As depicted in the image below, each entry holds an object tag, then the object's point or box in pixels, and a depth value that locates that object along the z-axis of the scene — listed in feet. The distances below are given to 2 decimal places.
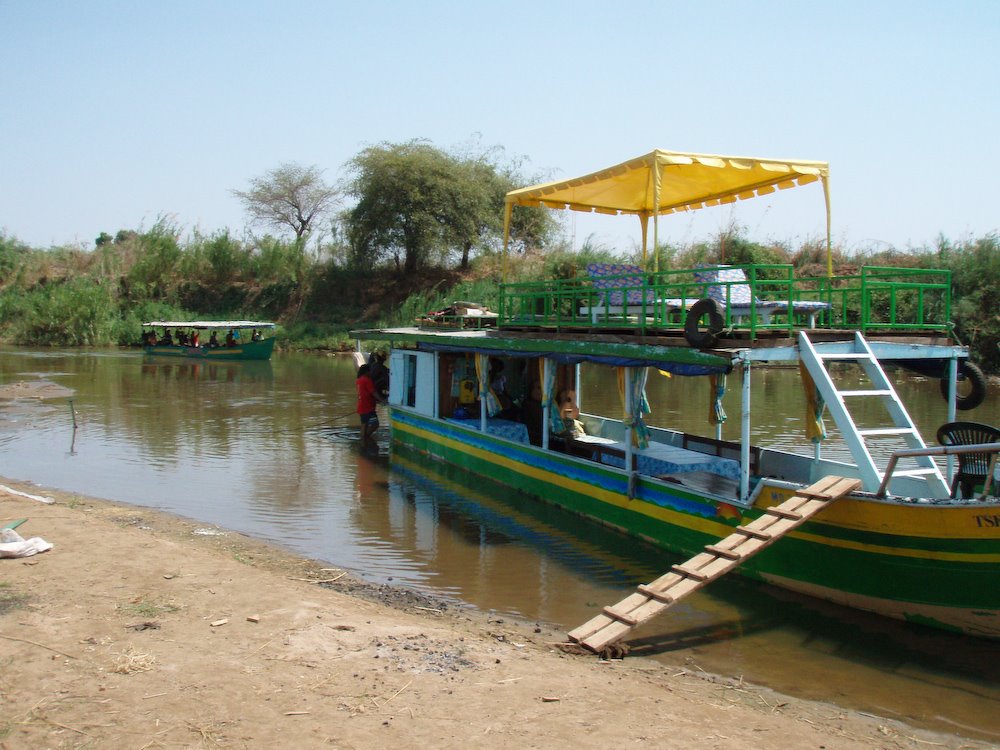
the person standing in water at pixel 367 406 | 59.41
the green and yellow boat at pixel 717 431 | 23.30
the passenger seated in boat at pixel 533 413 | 45.44
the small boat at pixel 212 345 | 122.01
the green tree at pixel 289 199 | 203.31
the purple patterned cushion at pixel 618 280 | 34.84
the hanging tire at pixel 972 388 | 30.27
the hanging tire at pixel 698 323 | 27.58
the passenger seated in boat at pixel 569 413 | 41.81
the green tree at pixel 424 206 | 150.00
